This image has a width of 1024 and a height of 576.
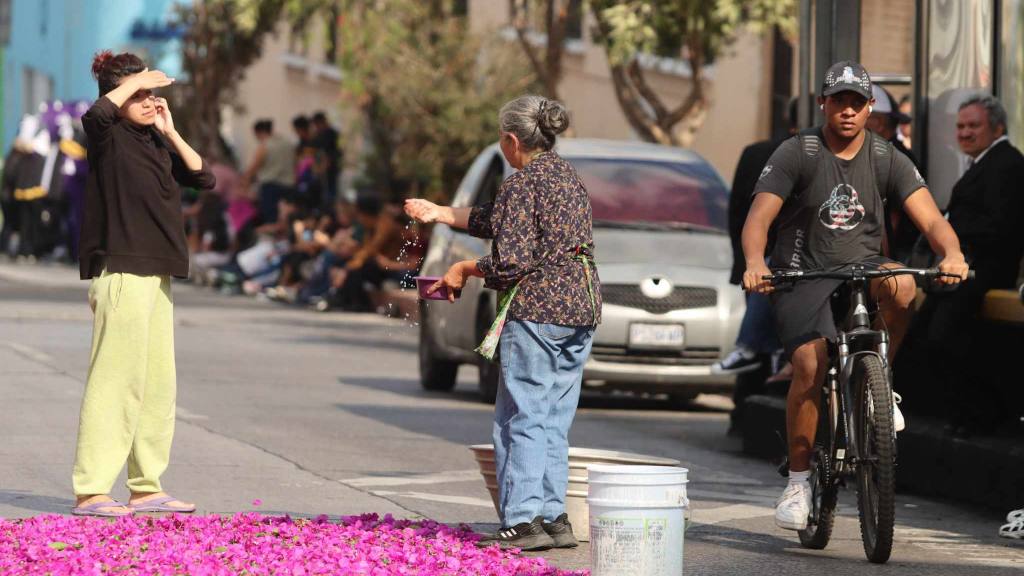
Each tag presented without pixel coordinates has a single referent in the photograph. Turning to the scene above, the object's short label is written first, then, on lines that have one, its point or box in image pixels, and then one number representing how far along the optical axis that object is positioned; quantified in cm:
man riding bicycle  1700
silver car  2816
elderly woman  1606
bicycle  1605
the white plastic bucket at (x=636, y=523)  1450
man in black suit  2069
